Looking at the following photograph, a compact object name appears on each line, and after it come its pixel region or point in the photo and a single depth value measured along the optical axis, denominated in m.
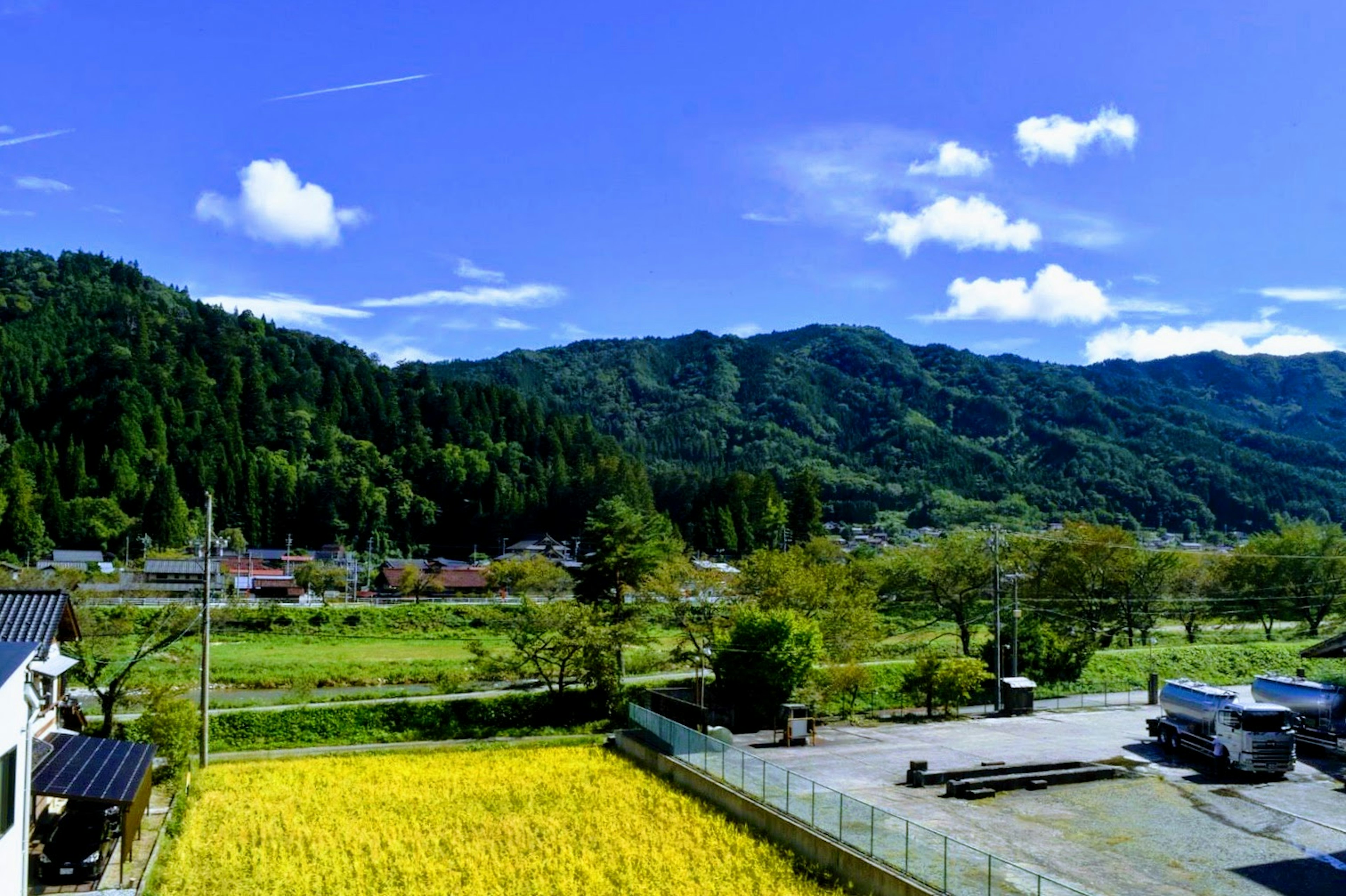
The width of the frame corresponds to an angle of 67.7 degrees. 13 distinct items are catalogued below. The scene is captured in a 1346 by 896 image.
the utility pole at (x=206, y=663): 25.38
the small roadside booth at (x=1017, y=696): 33.88
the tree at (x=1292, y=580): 54.38
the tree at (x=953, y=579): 46.53
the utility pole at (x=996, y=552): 35.44
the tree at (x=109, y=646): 27.42
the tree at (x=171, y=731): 24.91
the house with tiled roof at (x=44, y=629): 18.48
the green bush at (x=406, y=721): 32.41
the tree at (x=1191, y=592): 53.19
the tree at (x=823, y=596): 36.06
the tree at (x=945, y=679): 33.78
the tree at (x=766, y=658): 31.83
